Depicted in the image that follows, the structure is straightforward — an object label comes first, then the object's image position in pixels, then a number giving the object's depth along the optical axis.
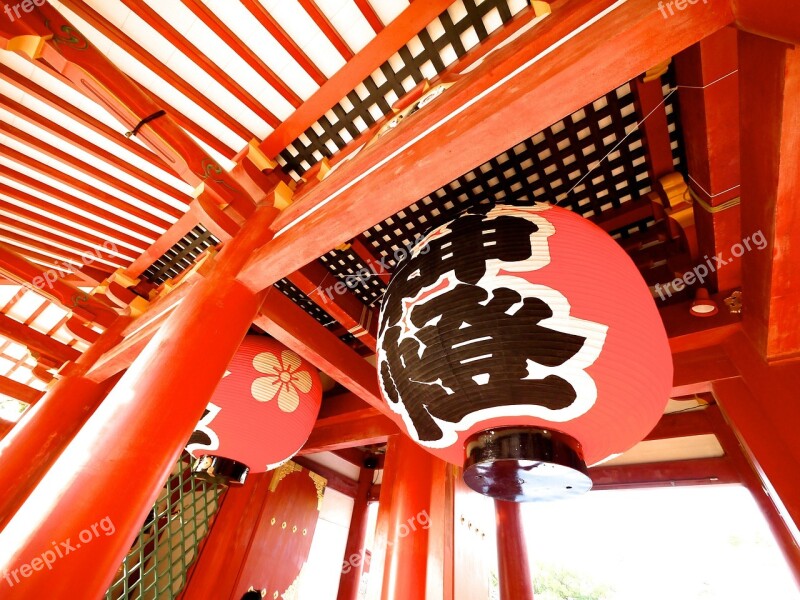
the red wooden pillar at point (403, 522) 2.40
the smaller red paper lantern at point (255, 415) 2.34
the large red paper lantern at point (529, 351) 1.08
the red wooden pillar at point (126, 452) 1.24
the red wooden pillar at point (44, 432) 2.96
